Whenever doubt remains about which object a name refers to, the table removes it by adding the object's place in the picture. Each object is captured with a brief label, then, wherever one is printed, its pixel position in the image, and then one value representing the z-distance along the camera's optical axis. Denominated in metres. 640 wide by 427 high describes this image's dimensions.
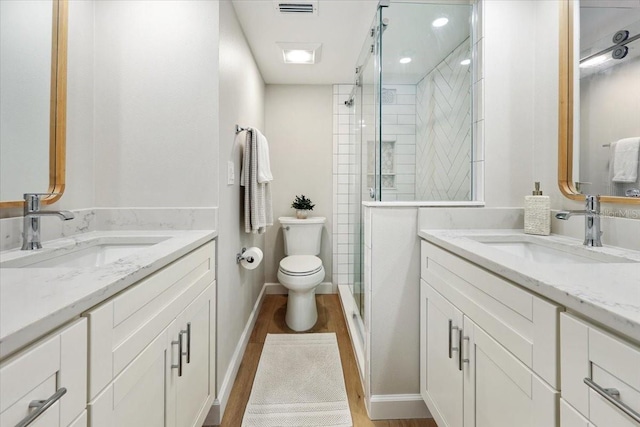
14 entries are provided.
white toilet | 2.38
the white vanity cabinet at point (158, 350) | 0.71
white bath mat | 1.55
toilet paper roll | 2.02
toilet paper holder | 1.99
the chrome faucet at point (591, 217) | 1.10
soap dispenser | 1.35
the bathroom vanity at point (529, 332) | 0.55
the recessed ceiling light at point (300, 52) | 2.38
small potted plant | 3.15
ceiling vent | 1.85
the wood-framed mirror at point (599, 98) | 1.04
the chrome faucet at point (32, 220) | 1.04
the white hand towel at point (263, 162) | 2.07
